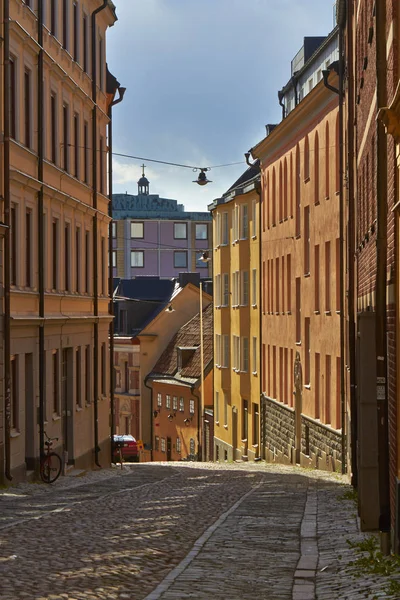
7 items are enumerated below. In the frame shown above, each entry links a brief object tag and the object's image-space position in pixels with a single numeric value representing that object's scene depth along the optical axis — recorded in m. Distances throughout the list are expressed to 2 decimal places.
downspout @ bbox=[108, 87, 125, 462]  40.97
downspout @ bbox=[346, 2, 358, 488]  24.81
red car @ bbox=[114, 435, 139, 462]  64.62
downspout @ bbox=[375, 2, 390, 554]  14.15
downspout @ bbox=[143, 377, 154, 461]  77.62
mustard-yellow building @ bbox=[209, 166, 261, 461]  53.81
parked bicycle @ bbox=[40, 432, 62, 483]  27.48
